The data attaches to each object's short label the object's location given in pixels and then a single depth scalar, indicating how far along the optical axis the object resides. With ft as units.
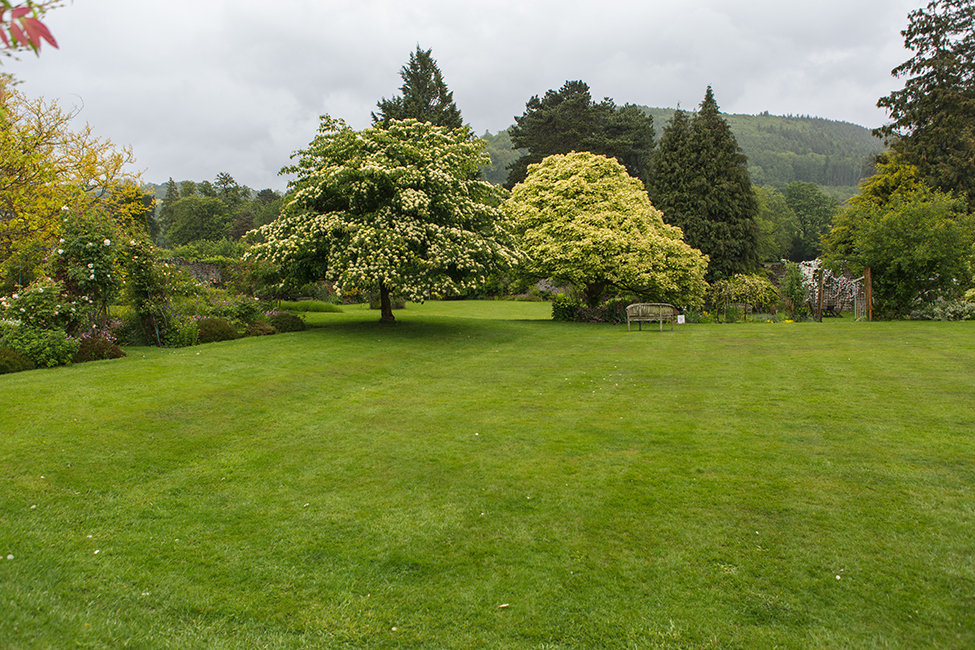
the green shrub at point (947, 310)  69.62
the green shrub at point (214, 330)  47.88
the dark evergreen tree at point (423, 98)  158.51
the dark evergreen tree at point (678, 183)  121.49
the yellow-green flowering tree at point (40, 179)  49.27
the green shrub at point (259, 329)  53.21
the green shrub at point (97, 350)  37.46
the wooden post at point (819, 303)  81.46
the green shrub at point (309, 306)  88.36
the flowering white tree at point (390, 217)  51.11
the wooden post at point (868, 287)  73.05
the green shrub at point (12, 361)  33.30
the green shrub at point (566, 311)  79.77
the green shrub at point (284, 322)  57.00
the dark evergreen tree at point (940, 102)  99.66
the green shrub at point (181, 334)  45.73
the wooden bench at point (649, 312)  66.18
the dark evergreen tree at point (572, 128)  166.61
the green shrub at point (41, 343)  35.37
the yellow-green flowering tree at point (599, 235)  72.38
